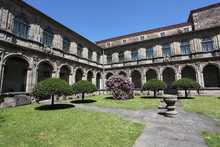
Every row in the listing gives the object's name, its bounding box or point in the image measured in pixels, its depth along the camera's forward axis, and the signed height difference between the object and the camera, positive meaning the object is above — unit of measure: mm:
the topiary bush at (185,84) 11750 -146
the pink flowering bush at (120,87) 13031 -437
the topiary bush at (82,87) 10312 -291
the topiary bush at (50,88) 7477 -257
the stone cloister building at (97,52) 10766 +4736
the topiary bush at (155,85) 12516 -229
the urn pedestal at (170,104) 5566 -1172
